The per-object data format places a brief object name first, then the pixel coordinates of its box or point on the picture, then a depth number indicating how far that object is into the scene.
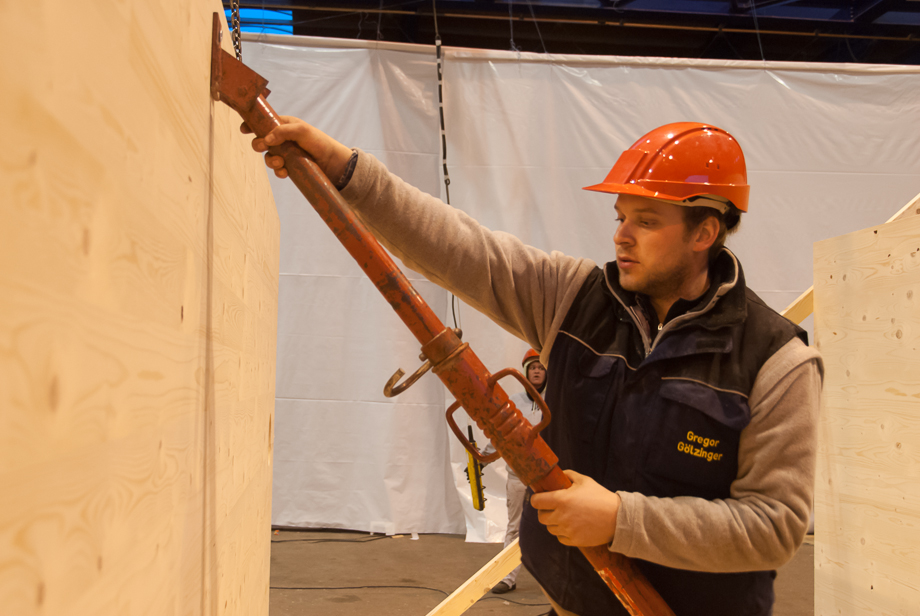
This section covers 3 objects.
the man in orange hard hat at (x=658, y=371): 1.13
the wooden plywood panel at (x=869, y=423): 1.84
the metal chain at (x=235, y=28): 1.02
